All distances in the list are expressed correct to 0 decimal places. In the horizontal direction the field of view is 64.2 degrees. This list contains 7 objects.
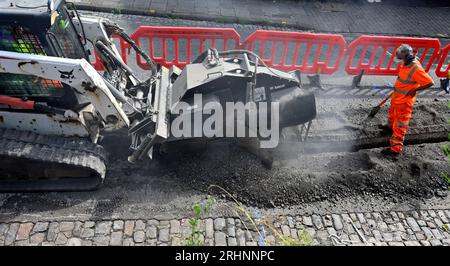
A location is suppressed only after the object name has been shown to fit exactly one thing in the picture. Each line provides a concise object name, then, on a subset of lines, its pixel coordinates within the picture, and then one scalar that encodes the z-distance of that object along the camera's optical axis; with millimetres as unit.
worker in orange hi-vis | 6137
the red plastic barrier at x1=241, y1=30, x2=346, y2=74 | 8008
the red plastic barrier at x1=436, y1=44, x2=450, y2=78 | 8406
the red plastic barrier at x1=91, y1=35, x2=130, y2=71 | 7352
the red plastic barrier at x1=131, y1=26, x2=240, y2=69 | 7816
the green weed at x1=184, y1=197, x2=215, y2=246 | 4708
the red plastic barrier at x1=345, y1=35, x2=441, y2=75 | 8086
